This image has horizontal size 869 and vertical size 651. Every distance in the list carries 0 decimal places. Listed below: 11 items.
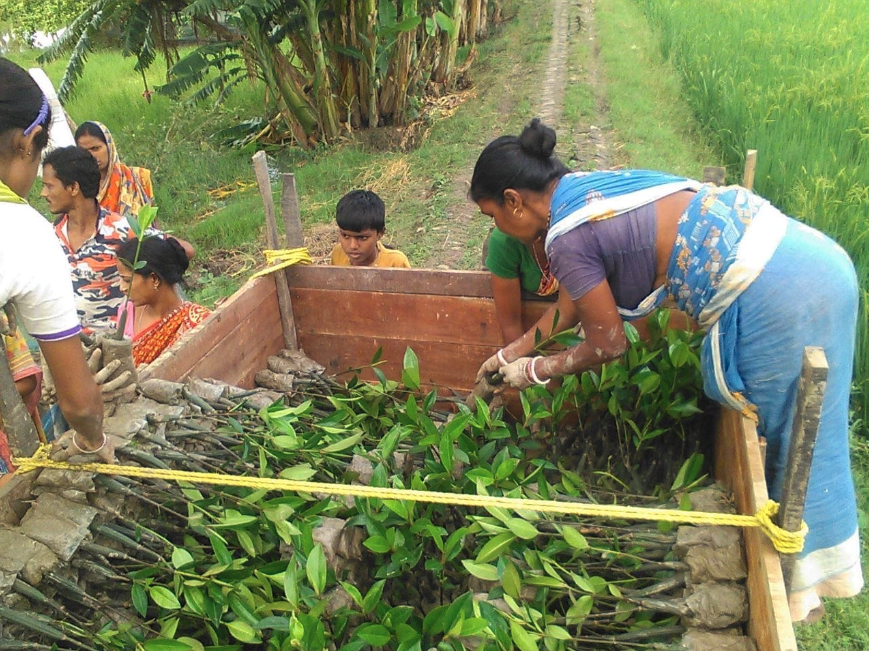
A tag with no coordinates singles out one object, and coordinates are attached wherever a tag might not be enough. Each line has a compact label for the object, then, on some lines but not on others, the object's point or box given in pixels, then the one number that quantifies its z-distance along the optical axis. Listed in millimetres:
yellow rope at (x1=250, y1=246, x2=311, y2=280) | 2617
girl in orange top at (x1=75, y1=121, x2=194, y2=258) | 3086
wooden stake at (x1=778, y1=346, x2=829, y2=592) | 1101
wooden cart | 2396
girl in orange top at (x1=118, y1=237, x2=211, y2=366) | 2535
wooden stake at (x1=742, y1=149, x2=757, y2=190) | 2381
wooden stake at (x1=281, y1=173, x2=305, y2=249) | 2668
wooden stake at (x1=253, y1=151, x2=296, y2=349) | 2523
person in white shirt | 1331
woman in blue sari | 1583
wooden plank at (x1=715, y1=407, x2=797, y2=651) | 1115
